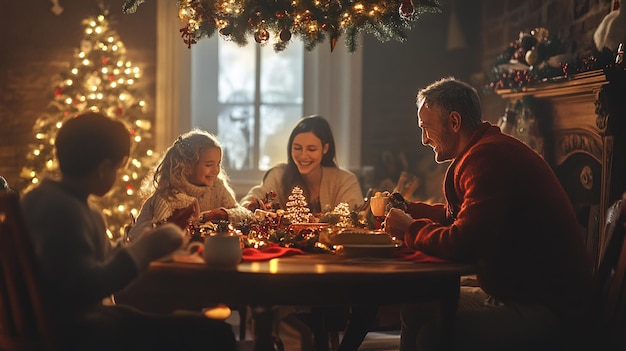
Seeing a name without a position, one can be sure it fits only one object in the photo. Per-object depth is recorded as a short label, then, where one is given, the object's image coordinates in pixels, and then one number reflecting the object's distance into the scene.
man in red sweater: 2.58
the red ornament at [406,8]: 3.12
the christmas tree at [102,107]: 6.25
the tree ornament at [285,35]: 3.20
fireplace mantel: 4.66
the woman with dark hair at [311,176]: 4.89
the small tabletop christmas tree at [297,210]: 3.54
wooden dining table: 2.35
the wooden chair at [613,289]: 2.43
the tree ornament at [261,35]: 3.24
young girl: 3.81
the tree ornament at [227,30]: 3.22
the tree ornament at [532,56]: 5.35
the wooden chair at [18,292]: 2.05
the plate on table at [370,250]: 2.75
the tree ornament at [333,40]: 3.22
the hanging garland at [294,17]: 3.11
